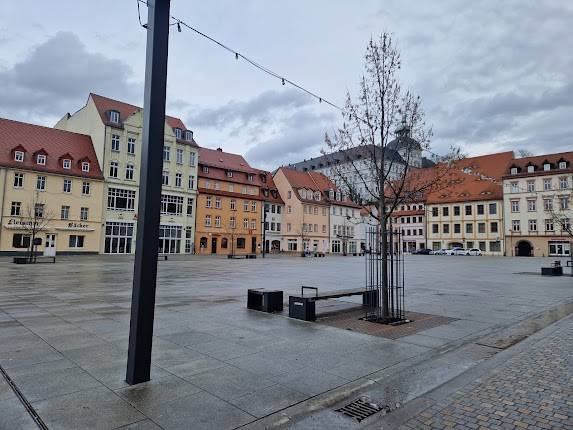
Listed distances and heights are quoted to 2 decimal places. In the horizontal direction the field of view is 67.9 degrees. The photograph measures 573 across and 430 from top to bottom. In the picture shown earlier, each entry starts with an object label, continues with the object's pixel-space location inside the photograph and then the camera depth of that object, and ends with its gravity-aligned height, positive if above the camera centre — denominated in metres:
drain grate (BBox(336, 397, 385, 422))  4.43 -1.71
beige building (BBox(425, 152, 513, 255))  75.88 +6.86
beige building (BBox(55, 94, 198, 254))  49.88 +9.60
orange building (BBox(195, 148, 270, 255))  60.66 +6.58
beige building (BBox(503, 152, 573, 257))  66.81 +8.22
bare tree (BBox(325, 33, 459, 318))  10.08 +2.55
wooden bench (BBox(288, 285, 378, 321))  9.36 -1.24
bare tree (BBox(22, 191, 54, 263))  41.48 +3.05
